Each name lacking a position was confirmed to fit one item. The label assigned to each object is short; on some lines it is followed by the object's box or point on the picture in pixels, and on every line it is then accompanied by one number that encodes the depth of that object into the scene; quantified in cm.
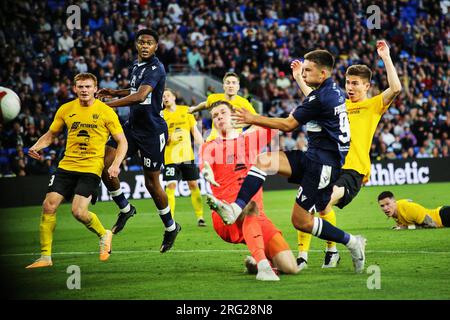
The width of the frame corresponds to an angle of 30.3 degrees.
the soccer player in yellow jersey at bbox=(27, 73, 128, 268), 992
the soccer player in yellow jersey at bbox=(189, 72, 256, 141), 1382
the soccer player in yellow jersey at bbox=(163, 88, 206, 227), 1562
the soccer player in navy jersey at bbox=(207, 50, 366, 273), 847
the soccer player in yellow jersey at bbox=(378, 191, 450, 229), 1361
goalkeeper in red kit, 878
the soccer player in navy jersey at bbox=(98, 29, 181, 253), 1115
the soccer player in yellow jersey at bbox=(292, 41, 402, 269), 970
